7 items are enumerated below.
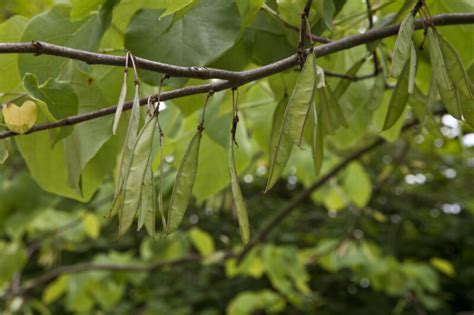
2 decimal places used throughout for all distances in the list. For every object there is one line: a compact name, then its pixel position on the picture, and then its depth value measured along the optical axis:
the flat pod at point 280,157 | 0.98
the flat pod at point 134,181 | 0.94
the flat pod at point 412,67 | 0.98
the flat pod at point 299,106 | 0.96
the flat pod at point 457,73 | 1.03
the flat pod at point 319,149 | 1.12
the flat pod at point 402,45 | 0.98
